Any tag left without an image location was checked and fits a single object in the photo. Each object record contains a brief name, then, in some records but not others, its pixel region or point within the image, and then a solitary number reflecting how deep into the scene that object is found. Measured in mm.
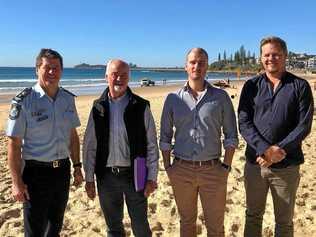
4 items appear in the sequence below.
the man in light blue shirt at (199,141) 3719
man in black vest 3643
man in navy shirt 3594
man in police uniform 3445
